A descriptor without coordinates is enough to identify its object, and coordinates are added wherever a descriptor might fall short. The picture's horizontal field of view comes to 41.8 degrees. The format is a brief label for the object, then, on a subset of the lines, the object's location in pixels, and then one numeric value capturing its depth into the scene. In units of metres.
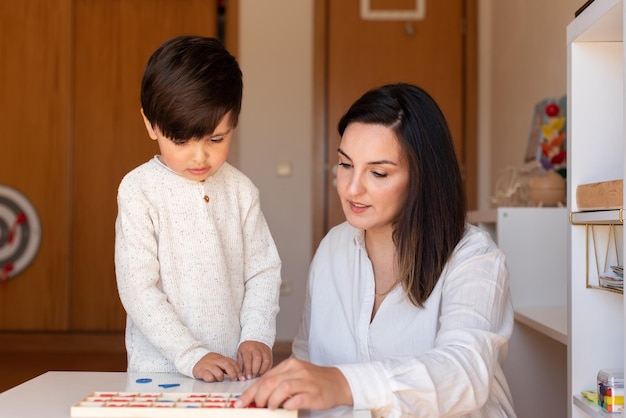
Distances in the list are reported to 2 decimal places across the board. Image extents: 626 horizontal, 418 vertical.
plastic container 1.37
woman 1.22
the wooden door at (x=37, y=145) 4.95
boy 1.39
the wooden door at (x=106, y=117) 4.89
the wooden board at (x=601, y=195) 1.32
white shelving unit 1.57
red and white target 4.92
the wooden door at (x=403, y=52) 4.81
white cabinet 2.52
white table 0.99
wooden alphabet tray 0.92
